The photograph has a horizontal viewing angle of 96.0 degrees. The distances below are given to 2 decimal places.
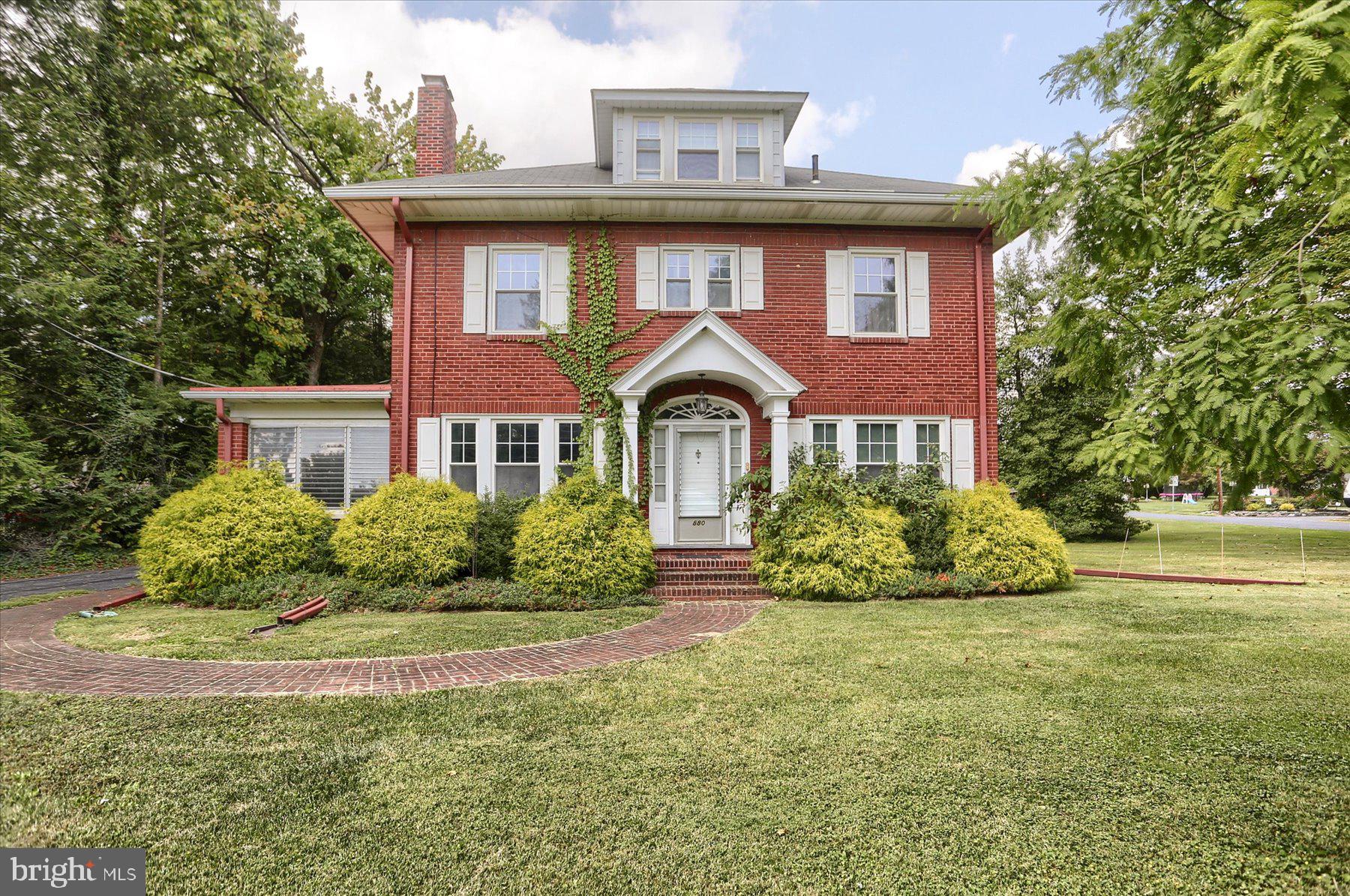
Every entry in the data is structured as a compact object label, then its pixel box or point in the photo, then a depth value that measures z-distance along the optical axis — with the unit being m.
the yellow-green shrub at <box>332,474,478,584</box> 8.75
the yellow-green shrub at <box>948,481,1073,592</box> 9.07
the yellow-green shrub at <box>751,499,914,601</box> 8.66
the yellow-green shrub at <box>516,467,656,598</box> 8.56
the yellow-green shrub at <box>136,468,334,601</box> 8.52
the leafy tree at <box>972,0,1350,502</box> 2.29
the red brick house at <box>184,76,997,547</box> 10.77
